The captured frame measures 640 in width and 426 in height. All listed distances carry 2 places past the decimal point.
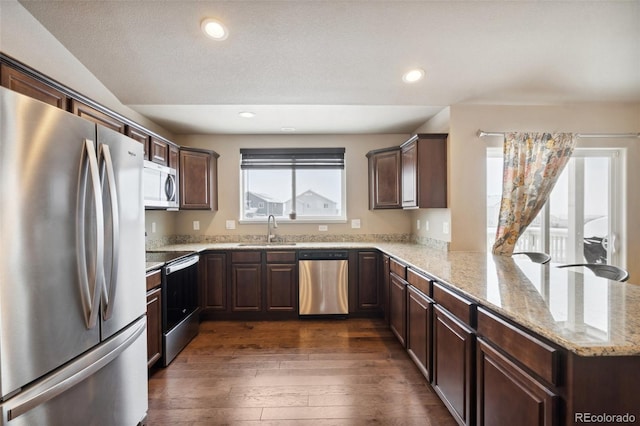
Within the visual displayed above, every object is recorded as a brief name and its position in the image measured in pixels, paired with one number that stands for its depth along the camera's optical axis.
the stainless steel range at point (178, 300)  2.43
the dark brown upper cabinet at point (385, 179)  3.52
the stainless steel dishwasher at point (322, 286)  3.38
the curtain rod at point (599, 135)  2.80
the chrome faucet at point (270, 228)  3.88
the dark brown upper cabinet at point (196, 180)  3.45
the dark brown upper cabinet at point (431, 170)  2.95
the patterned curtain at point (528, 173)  2.68
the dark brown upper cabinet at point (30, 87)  1.42
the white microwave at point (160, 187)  2.59
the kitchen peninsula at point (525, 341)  0.90
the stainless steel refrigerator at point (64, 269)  1.01
